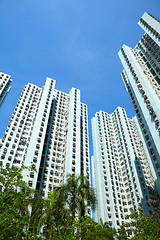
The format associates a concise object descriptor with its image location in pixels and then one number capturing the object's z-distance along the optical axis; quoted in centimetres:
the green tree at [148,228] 1948
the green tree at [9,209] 1152
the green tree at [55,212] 1908
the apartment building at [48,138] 4934
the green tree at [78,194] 1848
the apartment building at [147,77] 4162
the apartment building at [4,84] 7444
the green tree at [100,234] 2268
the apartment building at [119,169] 5818
